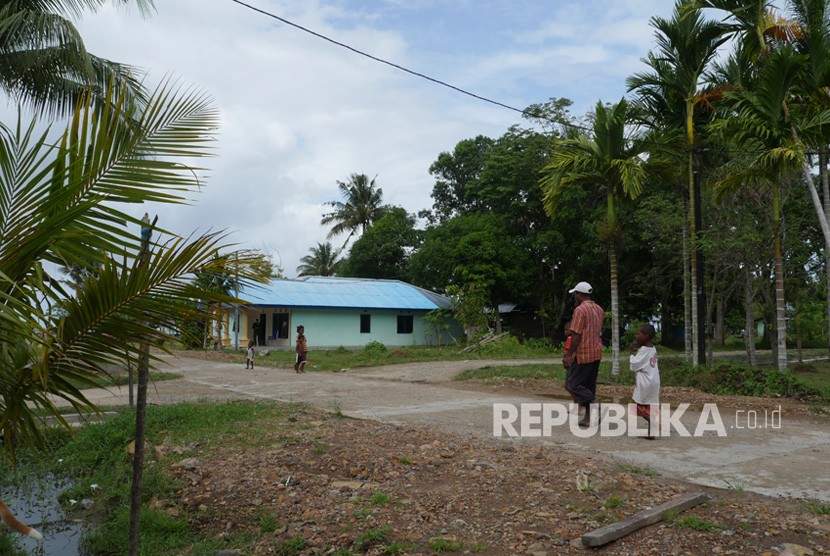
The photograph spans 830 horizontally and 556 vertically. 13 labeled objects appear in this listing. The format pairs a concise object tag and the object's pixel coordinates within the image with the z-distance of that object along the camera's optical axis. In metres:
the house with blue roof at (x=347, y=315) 34.62
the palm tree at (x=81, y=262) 2.95
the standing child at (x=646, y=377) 8.31
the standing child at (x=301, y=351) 19.58
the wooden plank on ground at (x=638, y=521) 4.48
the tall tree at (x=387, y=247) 44.19
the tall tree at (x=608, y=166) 14.33
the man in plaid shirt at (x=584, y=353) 8.34
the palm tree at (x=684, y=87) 14.48
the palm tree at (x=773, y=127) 11.93
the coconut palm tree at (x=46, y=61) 10.31
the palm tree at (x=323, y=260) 54.66
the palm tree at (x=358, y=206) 49.75
